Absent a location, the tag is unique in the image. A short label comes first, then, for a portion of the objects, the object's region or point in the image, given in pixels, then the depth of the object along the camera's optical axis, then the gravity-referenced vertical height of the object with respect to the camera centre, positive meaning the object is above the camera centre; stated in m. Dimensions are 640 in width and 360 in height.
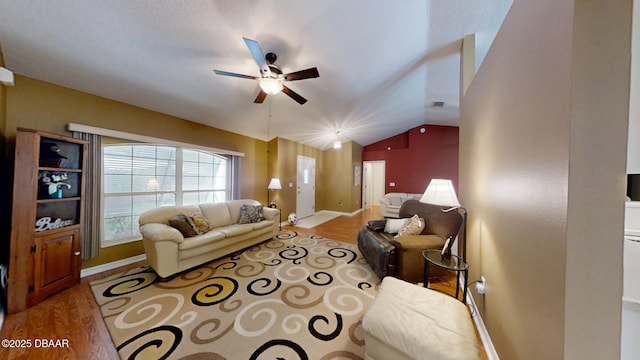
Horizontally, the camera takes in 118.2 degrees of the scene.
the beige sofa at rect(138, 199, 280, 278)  2.30 -0.84
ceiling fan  1.91 +1.09
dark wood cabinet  1.73 -0.47
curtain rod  2.25 +0.53
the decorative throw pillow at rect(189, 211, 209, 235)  2.83 -0.72
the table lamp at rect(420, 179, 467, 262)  1.80 -0.12
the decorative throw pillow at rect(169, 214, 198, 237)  2.62 -0.68
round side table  1.67 -0.74
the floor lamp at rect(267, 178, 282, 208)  4.36 -0.13
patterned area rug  1.44 -1.27
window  2.64 -0.10
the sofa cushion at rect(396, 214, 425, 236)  2.52 -0.61
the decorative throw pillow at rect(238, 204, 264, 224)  3.49 -0.68
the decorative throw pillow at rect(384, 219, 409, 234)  2.80 -0.65
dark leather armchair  2.21 -0.79
